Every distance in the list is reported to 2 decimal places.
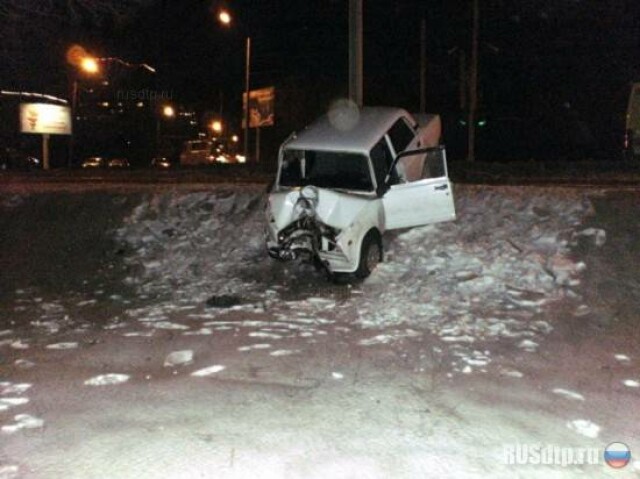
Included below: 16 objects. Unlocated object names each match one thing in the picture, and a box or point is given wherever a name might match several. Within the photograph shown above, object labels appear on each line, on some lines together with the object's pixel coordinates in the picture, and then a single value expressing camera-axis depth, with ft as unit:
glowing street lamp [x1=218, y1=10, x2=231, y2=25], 105.19
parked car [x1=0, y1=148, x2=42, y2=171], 106.33
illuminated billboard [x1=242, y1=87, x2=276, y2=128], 129.80
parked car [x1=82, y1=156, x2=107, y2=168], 122.20
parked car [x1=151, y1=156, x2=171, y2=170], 131.31
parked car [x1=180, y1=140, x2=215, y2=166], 124.88
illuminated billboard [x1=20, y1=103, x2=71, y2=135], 82.43
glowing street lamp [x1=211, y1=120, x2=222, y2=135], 185.62
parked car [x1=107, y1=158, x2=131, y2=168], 125.12
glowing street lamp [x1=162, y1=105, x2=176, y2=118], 180.04
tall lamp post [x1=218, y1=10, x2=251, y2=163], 105.91
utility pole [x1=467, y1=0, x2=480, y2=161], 85.25
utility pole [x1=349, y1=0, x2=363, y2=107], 54.44
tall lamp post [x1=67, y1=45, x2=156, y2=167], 104.58
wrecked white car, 31.14
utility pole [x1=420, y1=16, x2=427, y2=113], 98.84
